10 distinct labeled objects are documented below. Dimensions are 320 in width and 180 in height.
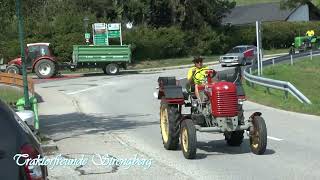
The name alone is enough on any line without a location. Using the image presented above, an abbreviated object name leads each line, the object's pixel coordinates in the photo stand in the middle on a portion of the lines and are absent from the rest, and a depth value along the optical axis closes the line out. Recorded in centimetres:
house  9406
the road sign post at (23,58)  1273
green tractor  5209
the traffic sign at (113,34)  4953
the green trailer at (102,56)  4138
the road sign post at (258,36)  2644
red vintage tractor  1080
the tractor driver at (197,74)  1205
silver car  4634
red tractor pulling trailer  3941
